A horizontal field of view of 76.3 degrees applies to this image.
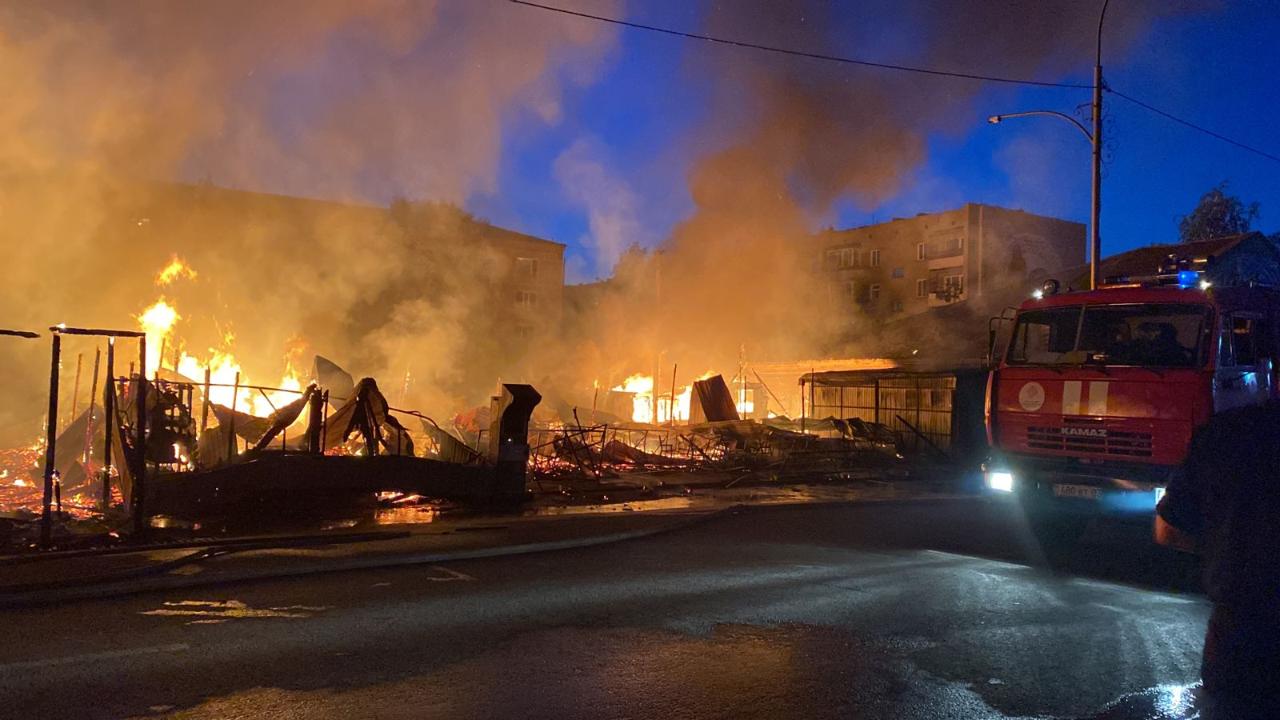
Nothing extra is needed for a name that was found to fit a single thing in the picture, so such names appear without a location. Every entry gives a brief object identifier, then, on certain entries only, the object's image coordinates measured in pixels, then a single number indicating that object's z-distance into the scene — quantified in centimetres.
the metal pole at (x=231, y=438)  1123
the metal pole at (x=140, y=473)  803
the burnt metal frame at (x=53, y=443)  745
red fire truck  789
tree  3803
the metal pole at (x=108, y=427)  951
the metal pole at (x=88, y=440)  1326
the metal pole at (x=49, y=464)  741
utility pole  1559
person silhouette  322
